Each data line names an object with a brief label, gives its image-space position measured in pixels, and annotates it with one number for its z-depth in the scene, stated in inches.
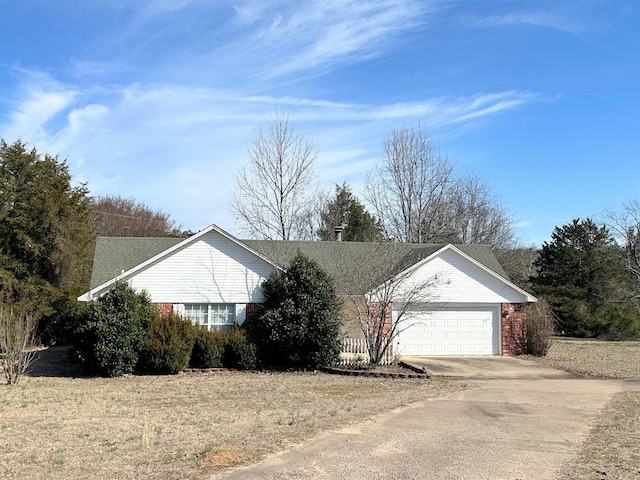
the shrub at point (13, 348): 626.2
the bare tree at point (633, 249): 1438.2
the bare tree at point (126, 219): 1947.6
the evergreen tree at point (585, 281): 1394.2
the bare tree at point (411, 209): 1550.2
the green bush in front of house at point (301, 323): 754.2
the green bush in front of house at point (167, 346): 715.4
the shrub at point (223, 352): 764.0
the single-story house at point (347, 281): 835.4
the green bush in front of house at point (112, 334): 700.7
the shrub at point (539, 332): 897.5
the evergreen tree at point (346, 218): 1737.2
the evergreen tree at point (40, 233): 1048.2
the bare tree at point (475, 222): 1718.9
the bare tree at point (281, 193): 1272.1
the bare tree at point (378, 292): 758.5
